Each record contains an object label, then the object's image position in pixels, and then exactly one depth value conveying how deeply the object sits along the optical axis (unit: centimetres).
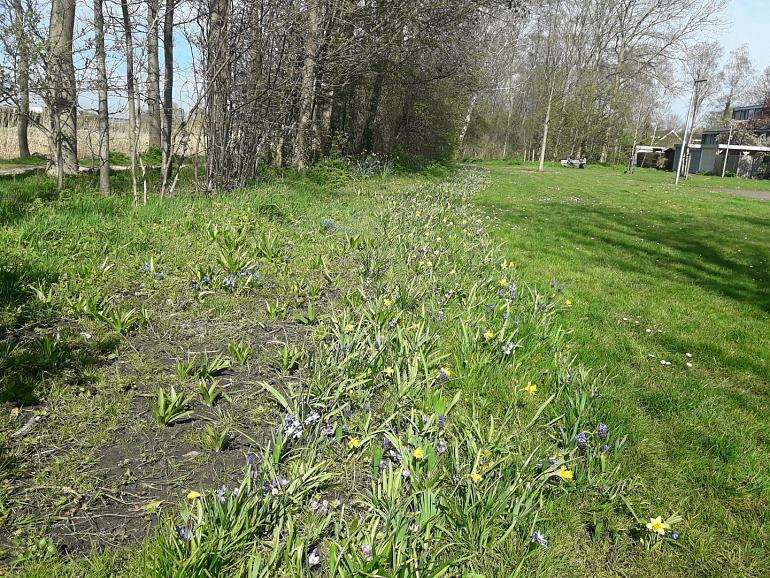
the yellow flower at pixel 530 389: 249
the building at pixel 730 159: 3691
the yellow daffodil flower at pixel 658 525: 174
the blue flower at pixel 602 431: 221
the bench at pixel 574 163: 3663
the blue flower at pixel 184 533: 153
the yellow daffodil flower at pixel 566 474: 190
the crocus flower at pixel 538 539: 168
